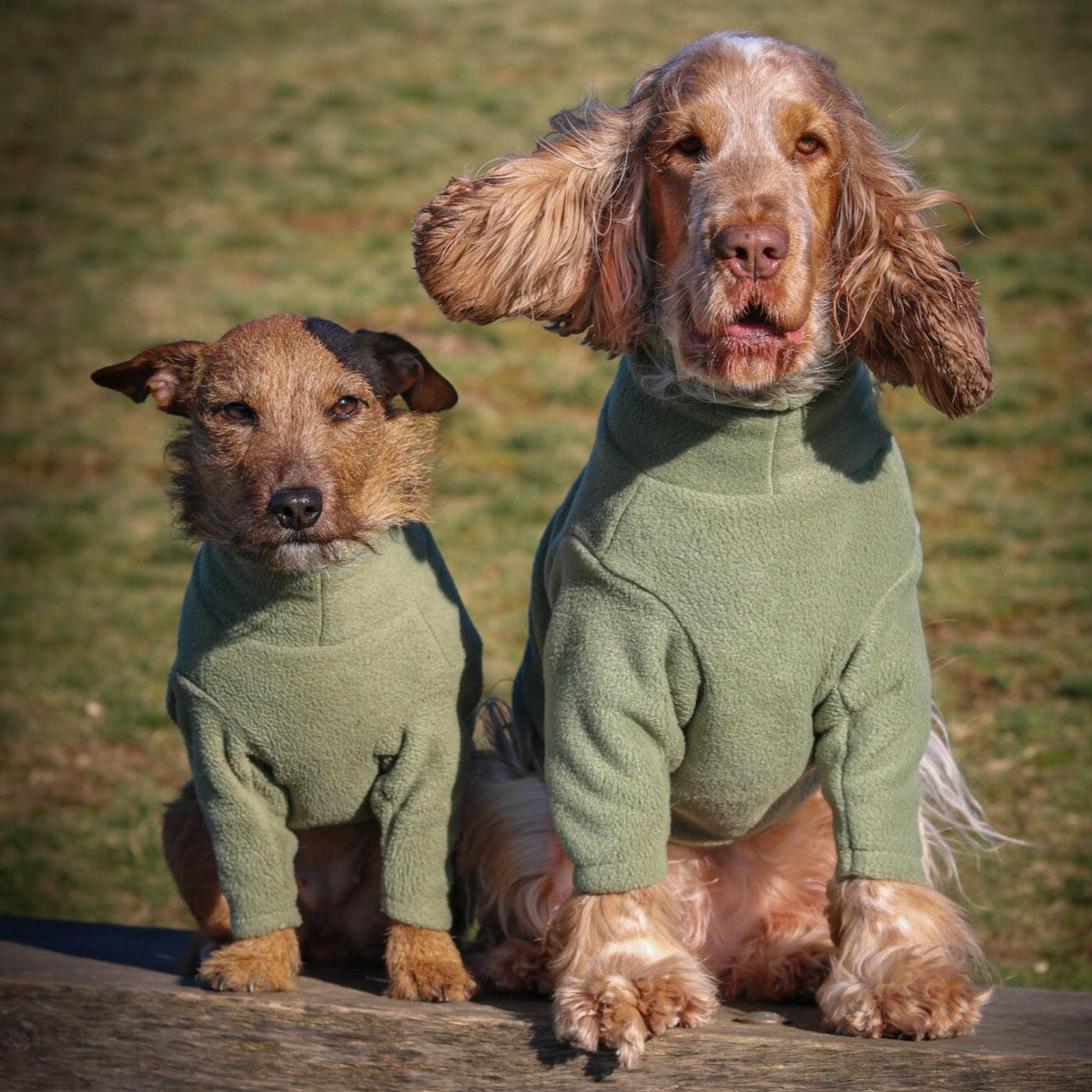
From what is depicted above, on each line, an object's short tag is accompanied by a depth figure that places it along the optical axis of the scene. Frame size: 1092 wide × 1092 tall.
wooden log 3.11
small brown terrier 3.59
